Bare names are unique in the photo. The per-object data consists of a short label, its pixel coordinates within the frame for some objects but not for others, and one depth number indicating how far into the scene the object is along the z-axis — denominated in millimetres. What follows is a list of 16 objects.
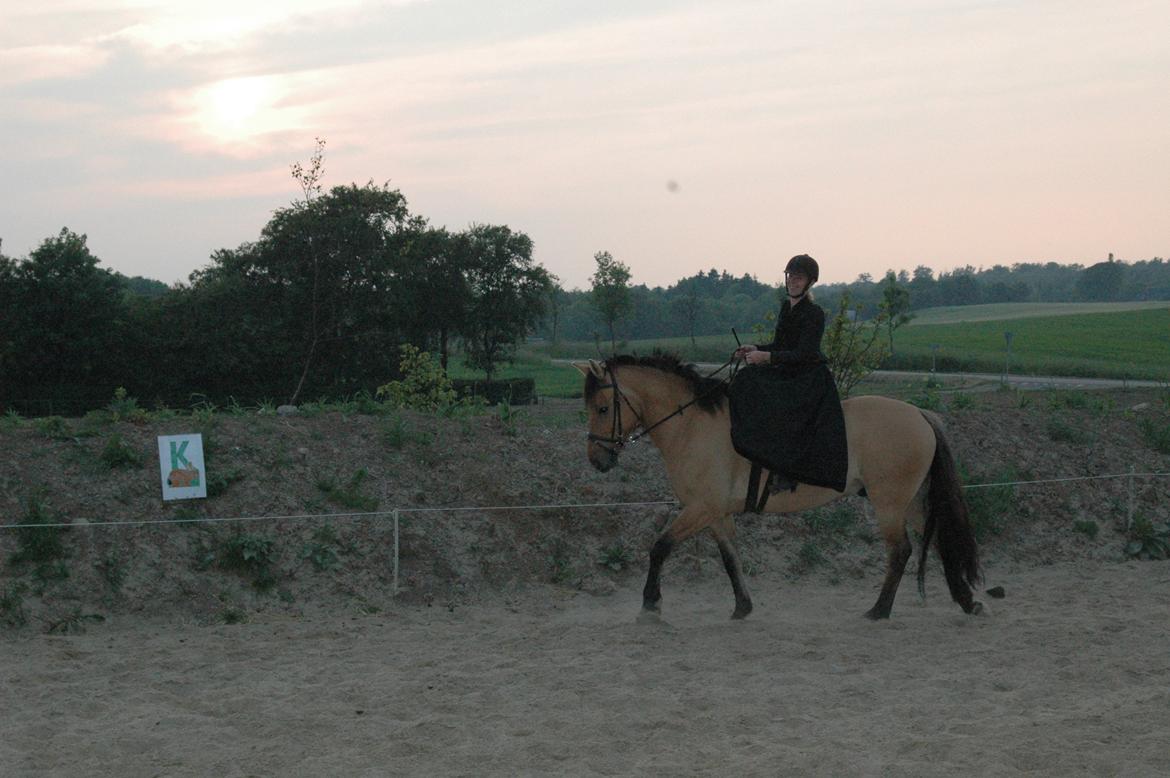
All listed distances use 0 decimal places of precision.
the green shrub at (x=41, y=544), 9000
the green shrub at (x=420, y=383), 19359
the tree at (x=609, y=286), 63031
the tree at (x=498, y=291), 50188
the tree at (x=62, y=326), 26109
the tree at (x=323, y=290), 31453
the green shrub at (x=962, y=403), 14297
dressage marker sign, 10023
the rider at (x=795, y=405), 8023
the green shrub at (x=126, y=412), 11062
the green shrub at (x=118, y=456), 10320
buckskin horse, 8297
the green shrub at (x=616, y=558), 10383
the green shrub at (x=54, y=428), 10562
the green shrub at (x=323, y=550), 9773
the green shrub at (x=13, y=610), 8422
